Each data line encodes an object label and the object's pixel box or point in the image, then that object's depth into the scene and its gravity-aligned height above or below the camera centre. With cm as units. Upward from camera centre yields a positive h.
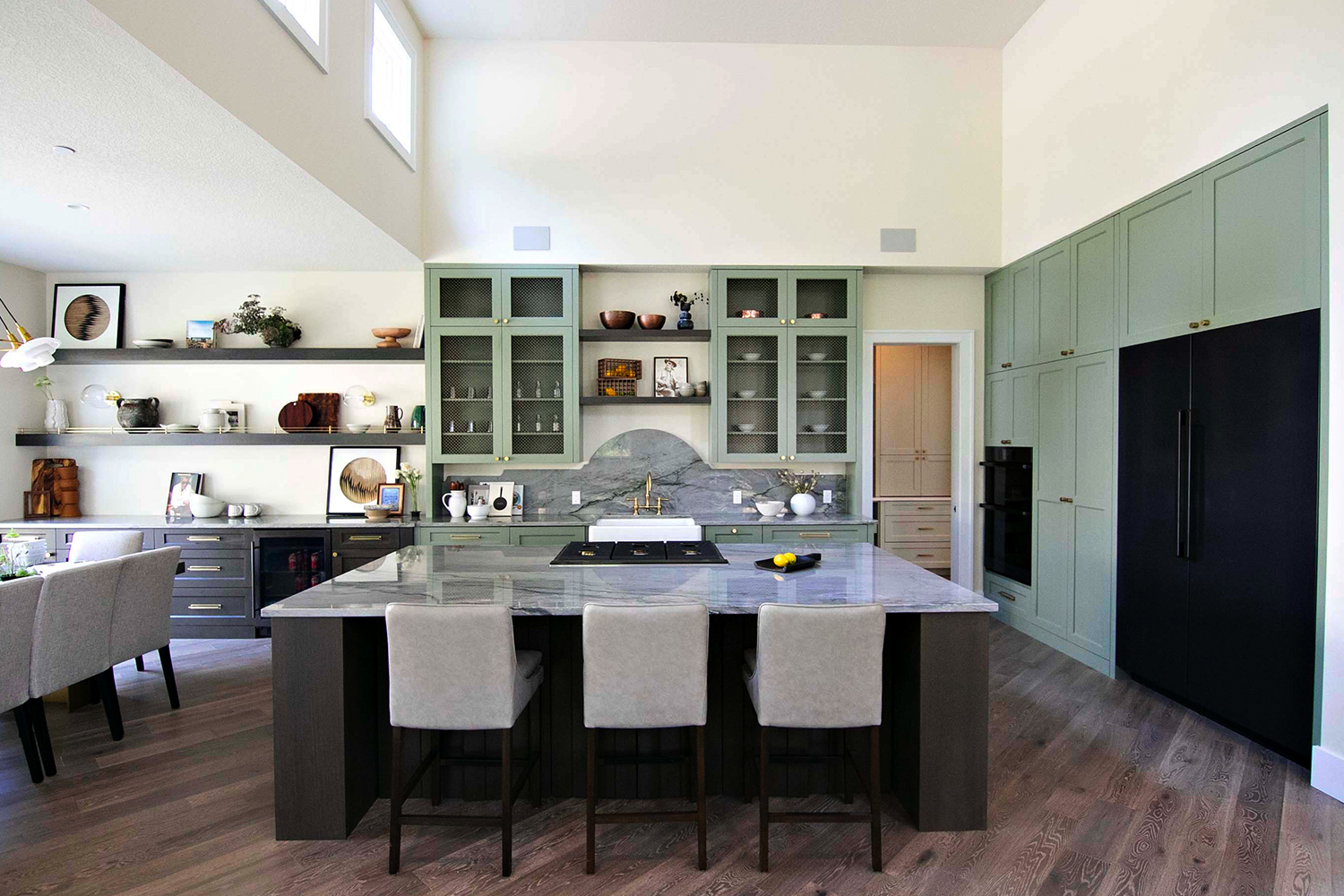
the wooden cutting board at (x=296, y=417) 507 +21
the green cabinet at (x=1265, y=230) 271 +96
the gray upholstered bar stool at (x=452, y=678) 206 -75
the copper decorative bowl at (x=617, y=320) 489 +93
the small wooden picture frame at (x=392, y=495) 504 -39
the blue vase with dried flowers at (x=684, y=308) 496 +104
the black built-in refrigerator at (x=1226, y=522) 275 -37
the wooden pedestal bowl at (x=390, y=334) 498 +84
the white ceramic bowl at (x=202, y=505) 492 -46
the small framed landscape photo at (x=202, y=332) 511 +87
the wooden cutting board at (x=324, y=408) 515 +29
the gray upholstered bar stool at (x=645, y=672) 207 -73
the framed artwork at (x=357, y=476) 518 -25
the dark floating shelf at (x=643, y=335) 493 +83
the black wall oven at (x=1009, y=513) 470 -50
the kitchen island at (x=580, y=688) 229 -89
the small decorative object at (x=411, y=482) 509 -29
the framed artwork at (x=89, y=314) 511 +101
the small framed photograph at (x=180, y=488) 513 -35
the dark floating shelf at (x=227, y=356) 498 +67
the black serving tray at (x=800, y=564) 279 -51
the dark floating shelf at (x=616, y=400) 490 +34
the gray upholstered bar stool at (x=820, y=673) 208 -73
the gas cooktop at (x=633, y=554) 294 -51
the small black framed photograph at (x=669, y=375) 517 +56
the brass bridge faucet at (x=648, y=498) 513 -42
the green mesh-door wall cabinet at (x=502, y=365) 486 +60
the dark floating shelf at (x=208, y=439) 499 +4
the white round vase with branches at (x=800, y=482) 516 -29
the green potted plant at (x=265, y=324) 494 +90
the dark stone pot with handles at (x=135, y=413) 500 +23
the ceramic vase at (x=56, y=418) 505 +20
